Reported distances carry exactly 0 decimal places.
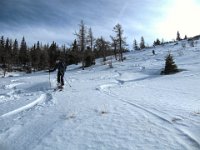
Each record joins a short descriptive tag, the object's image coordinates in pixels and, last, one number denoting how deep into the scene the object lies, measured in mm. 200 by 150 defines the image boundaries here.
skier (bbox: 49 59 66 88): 11014
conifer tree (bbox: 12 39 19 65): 61087
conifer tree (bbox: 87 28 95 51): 36454
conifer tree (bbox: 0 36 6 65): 54934
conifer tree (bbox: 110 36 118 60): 35970
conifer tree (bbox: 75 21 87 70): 31803
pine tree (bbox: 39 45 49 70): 52923
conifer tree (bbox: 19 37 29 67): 58412
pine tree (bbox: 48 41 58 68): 57079
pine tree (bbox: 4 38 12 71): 48548
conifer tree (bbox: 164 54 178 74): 15088
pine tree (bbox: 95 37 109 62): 37516
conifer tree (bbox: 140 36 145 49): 69504
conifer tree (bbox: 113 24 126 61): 35265
